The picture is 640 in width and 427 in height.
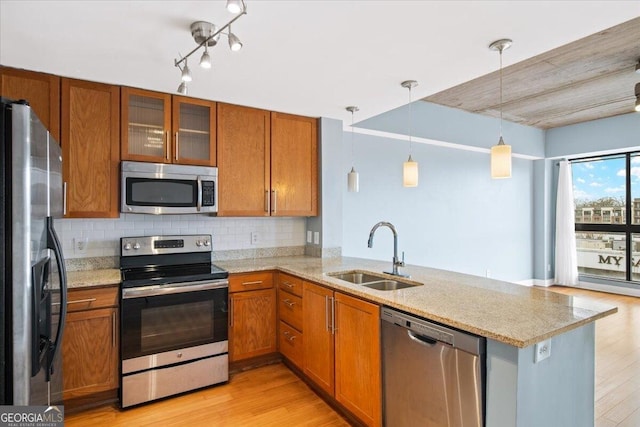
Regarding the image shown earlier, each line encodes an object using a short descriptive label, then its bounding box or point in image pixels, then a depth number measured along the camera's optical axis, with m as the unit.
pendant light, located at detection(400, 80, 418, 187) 2.70
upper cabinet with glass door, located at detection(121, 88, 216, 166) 2.83
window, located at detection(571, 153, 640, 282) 5.75
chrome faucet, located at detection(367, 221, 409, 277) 2.61
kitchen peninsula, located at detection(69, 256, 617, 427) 1.44
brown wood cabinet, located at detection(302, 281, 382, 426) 2.08
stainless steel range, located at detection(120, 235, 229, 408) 2.52
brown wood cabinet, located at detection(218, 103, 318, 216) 3.23
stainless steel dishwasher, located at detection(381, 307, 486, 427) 1.56
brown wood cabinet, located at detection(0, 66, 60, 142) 2.42
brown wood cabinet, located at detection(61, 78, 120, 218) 2.62
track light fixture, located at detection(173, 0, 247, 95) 1.74
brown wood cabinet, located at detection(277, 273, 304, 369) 2.87
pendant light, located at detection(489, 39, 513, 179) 2.07
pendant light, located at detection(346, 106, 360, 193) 3.30
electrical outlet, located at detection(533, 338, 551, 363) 1.48
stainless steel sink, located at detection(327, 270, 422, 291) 2.55
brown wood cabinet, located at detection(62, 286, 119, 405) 2.39
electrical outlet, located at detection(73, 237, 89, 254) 2.88
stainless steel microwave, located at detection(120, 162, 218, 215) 2.78
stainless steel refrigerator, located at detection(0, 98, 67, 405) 1.12
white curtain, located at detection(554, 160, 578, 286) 6.17
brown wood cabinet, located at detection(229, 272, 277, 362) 2.99
